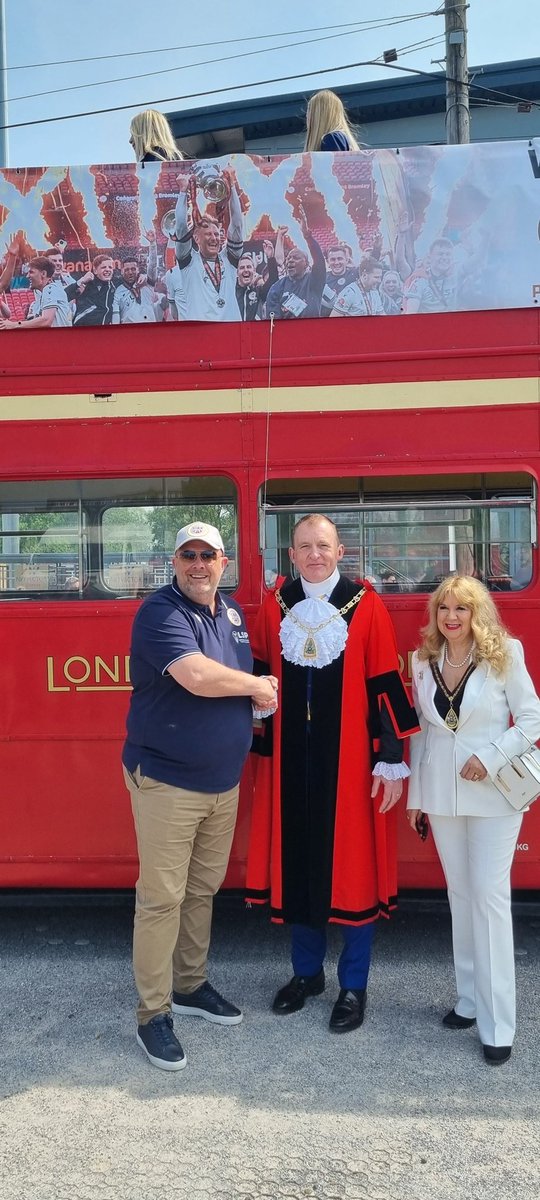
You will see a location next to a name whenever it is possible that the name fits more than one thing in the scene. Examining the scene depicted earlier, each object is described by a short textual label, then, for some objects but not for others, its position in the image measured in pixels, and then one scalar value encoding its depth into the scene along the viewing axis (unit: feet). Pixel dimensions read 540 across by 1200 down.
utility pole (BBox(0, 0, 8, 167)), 29.69
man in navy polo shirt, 9.10
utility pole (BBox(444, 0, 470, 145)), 24.11
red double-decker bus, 11.00
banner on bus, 10.87
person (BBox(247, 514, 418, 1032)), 9.98
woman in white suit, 9.30
